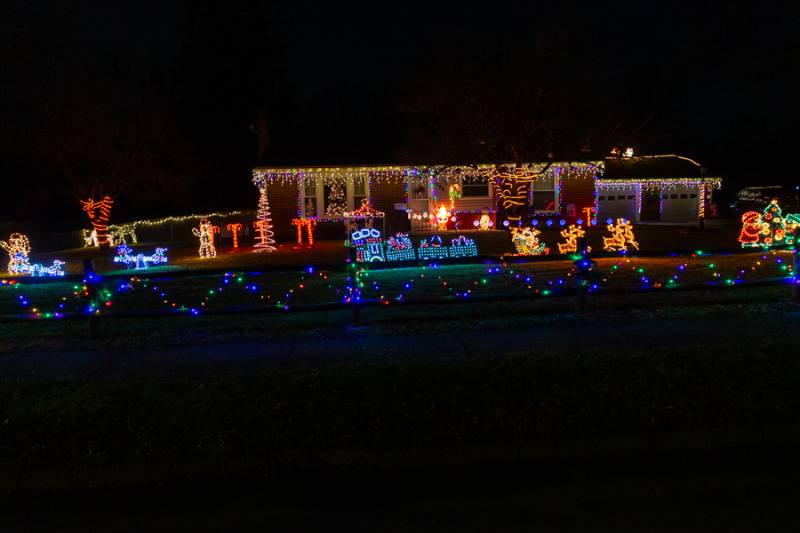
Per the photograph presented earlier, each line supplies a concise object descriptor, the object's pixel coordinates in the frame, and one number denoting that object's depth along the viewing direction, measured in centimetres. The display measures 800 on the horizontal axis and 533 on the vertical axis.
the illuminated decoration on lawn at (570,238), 1655
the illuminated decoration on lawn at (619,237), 1741
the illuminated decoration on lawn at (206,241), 2046
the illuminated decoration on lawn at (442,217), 2598
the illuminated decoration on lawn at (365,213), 2356
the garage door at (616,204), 3183
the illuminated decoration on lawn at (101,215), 2645
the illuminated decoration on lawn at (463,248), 1667
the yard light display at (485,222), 2578
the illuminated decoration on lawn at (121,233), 2719
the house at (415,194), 2588
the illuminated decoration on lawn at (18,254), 1721
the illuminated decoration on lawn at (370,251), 1606
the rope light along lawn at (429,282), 1205
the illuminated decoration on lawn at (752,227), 1776
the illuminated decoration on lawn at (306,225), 2404
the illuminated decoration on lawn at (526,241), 1719
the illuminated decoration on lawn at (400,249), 1599
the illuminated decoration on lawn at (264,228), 2175
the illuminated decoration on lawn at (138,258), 1784
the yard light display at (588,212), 2667
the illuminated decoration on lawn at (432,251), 1614
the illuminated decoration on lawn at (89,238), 2653
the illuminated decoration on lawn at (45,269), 1673
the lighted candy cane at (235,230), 2314
